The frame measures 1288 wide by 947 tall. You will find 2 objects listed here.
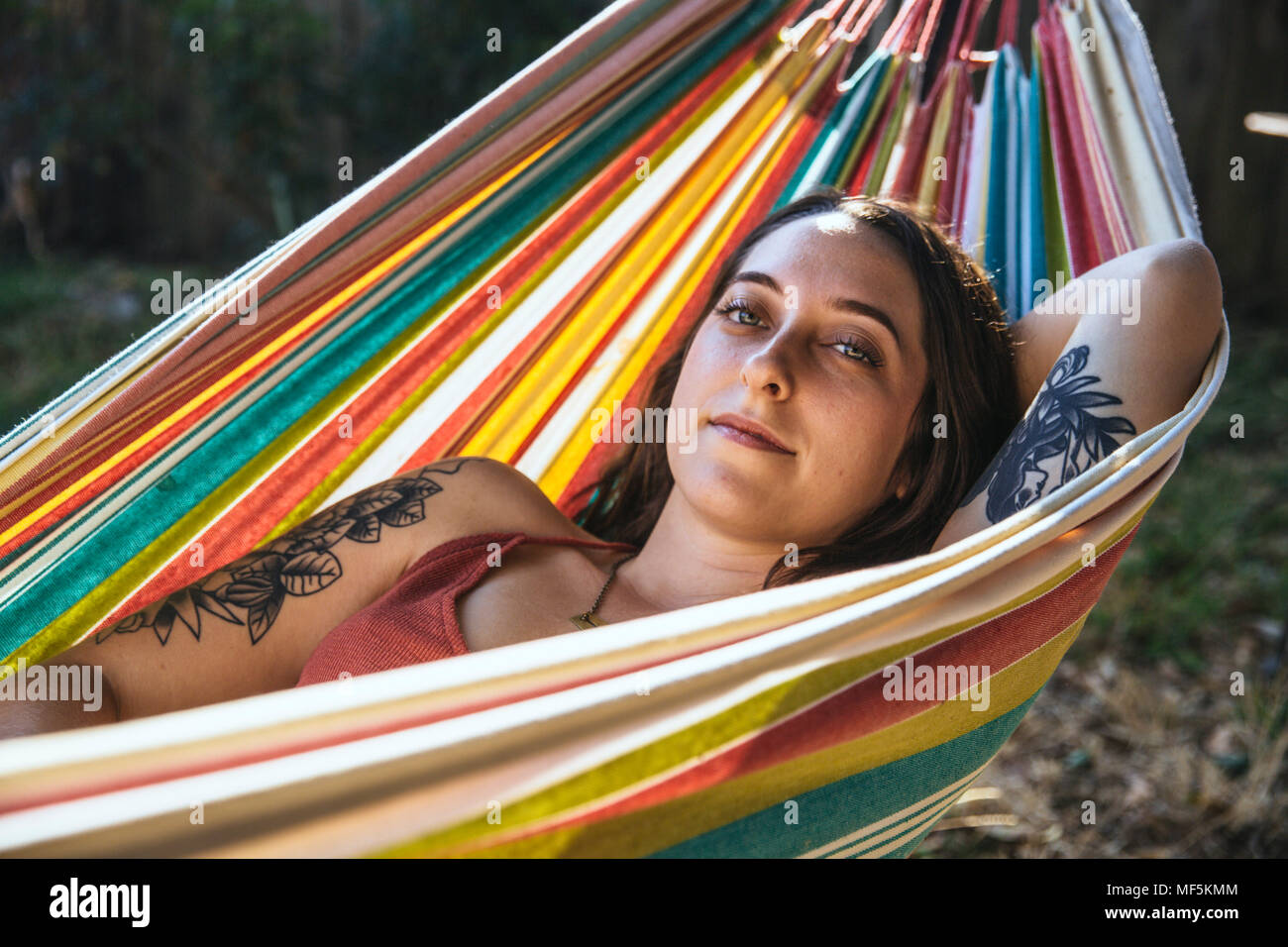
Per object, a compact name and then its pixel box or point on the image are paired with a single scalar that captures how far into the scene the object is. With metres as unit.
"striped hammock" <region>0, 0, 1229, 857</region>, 0.84
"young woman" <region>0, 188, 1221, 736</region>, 1.43
